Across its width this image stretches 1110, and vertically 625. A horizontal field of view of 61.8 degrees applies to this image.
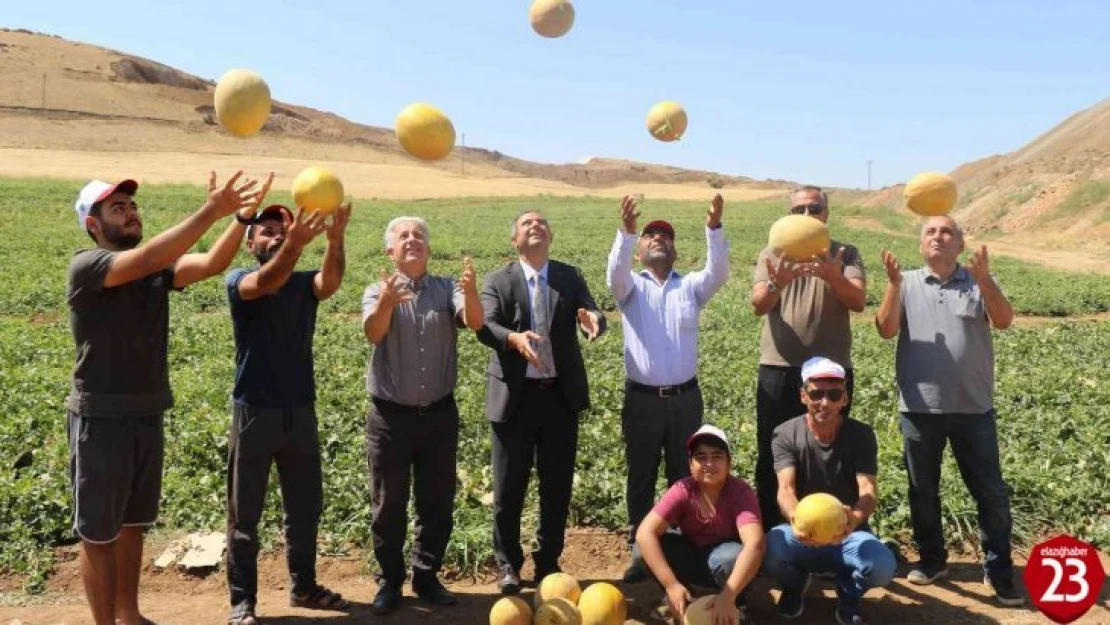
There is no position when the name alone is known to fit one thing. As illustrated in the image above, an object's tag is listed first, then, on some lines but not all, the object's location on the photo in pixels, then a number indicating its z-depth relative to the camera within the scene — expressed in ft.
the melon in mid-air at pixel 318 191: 15.90
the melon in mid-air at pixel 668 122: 20.16
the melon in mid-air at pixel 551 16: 19.53
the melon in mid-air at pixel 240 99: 17.03
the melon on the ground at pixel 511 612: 14.37
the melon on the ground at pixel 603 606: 14.46
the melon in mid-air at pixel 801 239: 16.81
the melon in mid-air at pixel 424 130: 18.12
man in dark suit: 17.03
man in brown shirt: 17.28
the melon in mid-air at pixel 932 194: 18.83
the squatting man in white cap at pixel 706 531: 14.88
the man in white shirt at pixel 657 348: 17.56
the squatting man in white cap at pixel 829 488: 15.42
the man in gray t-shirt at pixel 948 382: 16.88
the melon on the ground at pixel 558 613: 14.34
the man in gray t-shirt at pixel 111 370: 13.78
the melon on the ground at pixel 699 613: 14.23
